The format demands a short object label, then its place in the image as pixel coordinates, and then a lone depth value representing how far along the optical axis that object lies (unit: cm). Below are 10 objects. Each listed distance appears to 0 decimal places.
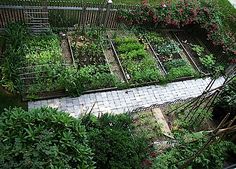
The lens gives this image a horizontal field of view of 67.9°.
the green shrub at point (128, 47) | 688
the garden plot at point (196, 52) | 720
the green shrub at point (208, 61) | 718
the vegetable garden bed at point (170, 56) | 682
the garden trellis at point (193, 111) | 579
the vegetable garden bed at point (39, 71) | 578
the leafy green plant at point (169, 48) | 720
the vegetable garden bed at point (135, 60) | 651
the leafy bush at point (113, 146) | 438
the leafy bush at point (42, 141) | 340
